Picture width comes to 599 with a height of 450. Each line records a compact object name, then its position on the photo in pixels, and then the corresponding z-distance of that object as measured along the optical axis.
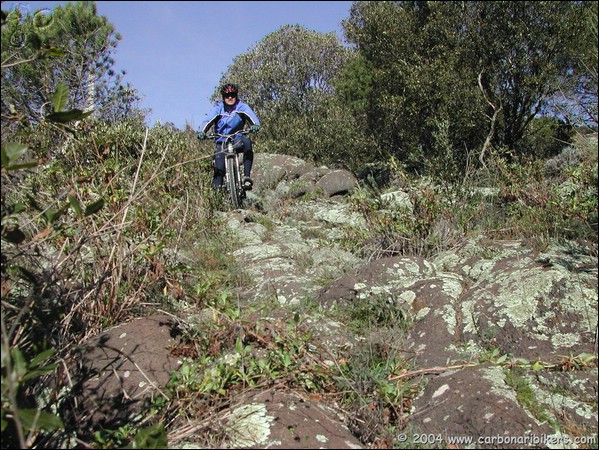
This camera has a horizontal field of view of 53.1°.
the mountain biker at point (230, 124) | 8.48
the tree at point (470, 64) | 9.66
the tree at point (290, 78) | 20.22
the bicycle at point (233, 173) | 8.28
